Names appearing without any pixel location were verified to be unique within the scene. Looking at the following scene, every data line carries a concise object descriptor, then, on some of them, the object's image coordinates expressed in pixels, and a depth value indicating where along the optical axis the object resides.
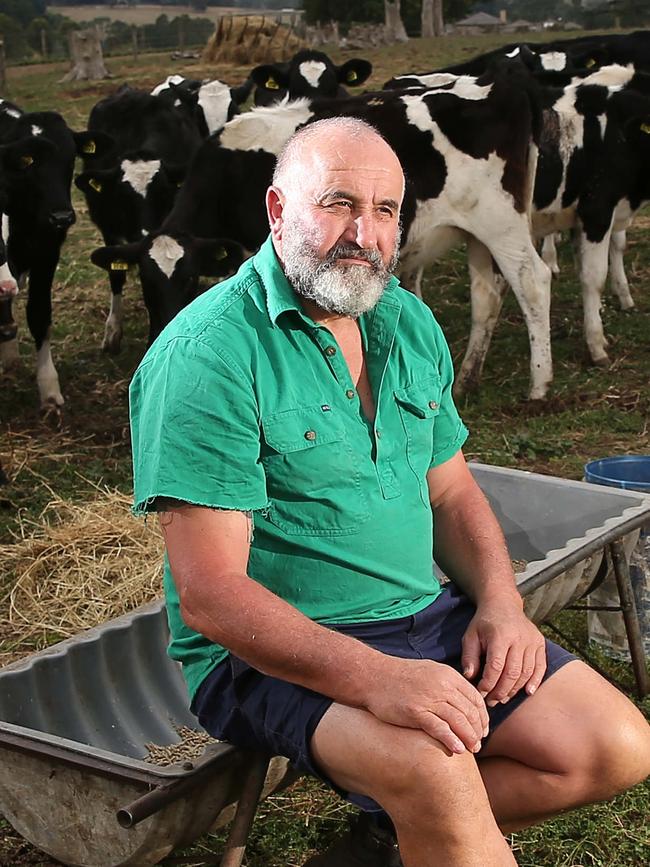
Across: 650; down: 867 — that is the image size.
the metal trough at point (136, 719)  2.65
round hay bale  26.14
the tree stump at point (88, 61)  25.09
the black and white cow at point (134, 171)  9.30
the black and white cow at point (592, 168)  8.68
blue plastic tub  5.20
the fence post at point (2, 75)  24.02
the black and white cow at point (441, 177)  7.98
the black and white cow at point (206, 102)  11.66
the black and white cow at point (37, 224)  8.24
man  2.52
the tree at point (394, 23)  37.88
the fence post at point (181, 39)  33.86
